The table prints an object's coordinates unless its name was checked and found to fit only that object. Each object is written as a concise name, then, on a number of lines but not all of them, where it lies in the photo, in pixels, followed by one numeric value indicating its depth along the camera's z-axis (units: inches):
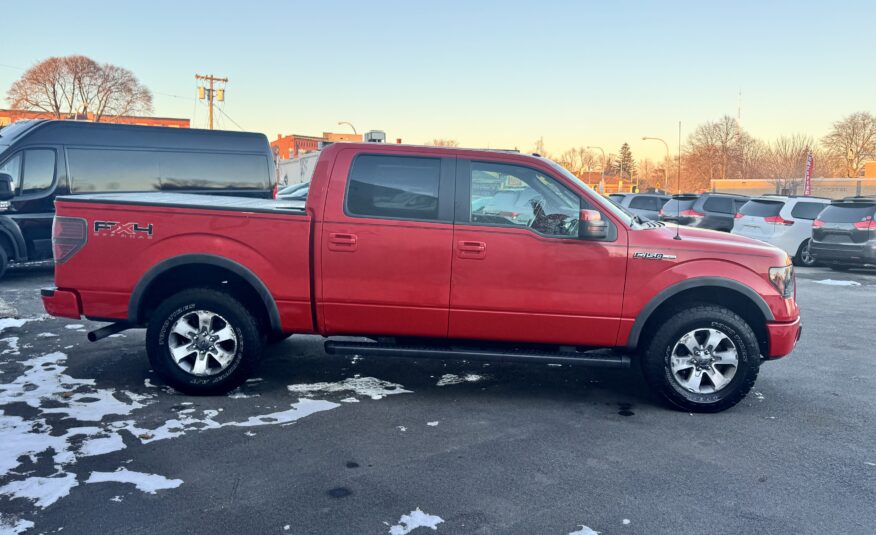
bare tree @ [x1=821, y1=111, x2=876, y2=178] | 2989.7
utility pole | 1817.2
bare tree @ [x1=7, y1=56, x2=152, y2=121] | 2202.3
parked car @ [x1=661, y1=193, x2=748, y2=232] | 707.4
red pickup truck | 186.1
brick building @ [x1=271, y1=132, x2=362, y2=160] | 3535.9
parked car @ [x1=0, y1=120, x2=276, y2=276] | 390.3
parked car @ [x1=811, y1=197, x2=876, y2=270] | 527.8
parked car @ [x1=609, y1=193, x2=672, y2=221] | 879.1
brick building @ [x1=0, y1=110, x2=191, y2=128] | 2270.9
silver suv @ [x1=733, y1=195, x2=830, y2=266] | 591.8
